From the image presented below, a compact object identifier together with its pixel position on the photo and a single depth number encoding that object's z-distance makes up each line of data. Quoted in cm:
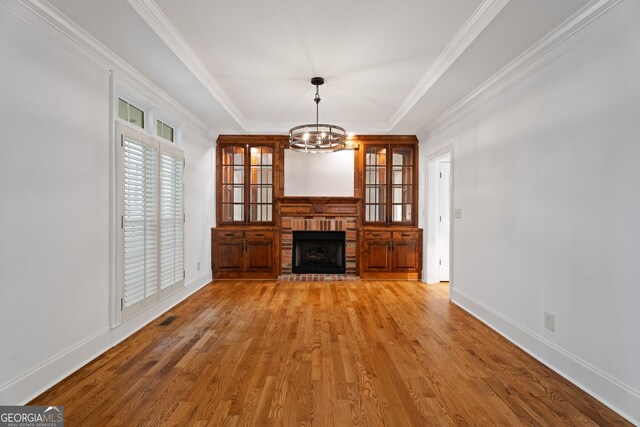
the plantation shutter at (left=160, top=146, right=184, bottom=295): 386
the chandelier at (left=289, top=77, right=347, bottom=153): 370
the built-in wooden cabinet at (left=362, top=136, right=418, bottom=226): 591
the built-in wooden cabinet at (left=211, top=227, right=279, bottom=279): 568
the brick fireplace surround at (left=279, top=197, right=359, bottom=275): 588
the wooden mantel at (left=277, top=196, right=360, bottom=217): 586
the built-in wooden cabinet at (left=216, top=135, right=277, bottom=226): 589
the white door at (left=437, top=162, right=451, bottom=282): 559
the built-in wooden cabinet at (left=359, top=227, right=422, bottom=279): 572
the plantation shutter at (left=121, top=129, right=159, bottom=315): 310
